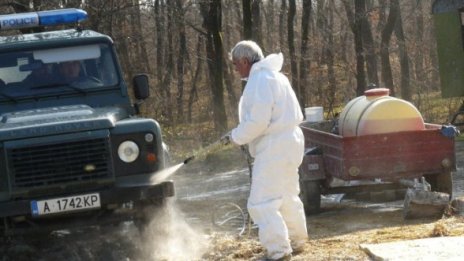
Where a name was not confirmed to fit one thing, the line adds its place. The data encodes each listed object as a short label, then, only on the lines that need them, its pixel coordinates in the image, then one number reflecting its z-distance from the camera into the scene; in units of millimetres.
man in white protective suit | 7020
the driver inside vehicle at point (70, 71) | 8977
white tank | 9664
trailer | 9422
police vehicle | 7441
